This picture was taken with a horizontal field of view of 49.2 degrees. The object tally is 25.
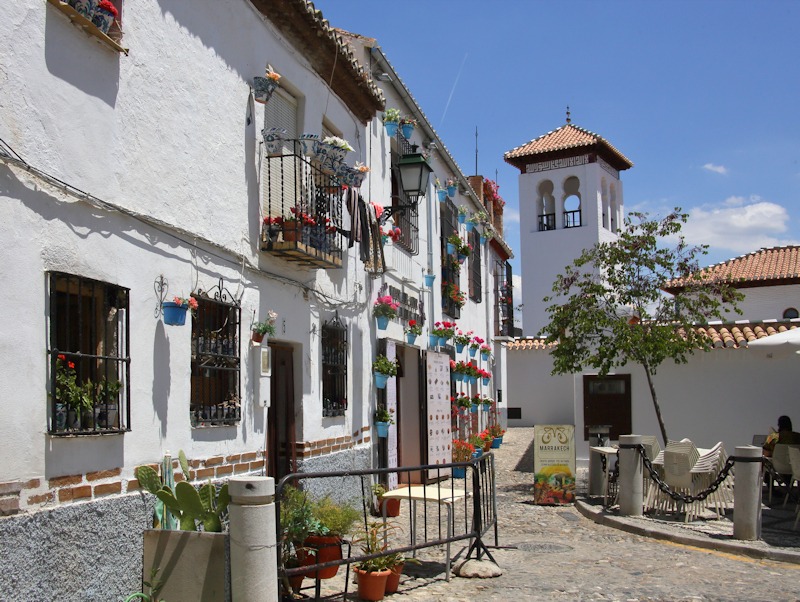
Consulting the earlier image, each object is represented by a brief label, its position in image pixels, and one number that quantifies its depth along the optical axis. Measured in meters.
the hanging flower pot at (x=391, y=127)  13.46
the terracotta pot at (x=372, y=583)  6.83
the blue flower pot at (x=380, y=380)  12.42
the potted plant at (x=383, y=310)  12.54
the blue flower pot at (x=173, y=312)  6.90
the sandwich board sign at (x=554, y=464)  12.86
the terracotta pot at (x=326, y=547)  6.86
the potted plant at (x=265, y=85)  8.85
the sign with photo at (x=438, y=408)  14.60
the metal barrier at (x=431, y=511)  6.31
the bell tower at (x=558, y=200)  34.91
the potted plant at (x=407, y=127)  13.95
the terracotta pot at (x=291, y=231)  9.05
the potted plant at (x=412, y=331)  14.33
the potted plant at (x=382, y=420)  12.45
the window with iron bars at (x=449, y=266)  17.66
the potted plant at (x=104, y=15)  6.04
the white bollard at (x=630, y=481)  11.14
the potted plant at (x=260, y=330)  8.56
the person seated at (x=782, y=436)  11.90
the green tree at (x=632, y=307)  14.52
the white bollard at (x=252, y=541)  5.50
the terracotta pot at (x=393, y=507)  10.63
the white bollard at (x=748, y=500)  9.35
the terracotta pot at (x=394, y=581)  7.07
